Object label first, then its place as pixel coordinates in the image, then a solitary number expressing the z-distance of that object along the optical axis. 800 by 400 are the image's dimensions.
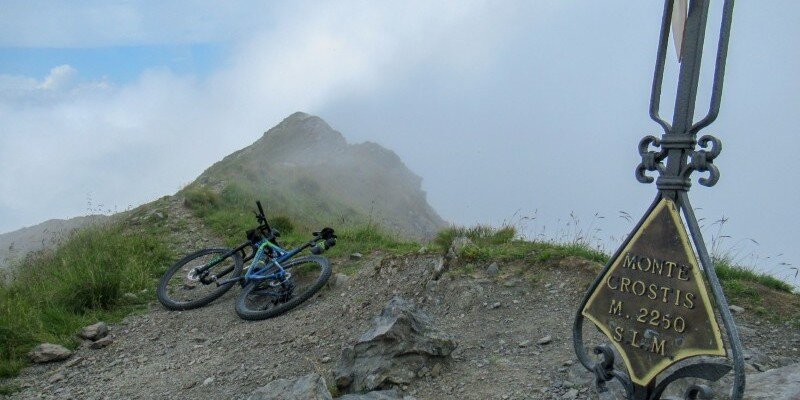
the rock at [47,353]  7.58
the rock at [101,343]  7.90
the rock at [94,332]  8.07
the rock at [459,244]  7.62
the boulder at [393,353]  5.27
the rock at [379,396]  4.76
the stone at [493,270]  7.17
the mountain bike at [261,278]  8.23
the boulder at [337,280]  8.31
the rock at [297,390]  4.57
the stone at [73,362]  7.48
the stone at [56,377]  7.16
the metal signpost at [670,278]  3.16
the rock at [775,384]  3.64
